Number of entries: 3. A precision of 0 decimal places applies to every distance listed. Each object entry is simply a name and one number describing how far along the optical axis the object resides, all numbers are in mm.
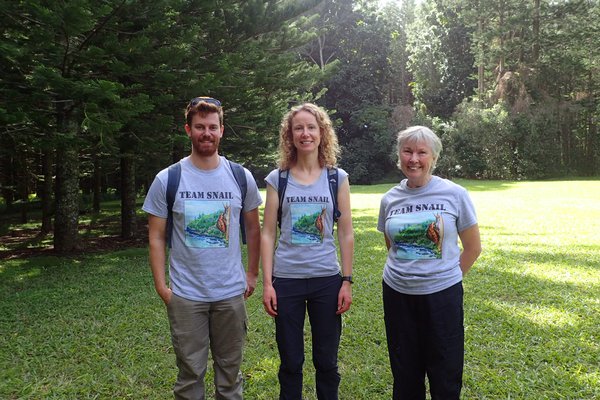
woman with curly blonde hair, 2383
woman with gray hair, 2244
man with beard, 2312
